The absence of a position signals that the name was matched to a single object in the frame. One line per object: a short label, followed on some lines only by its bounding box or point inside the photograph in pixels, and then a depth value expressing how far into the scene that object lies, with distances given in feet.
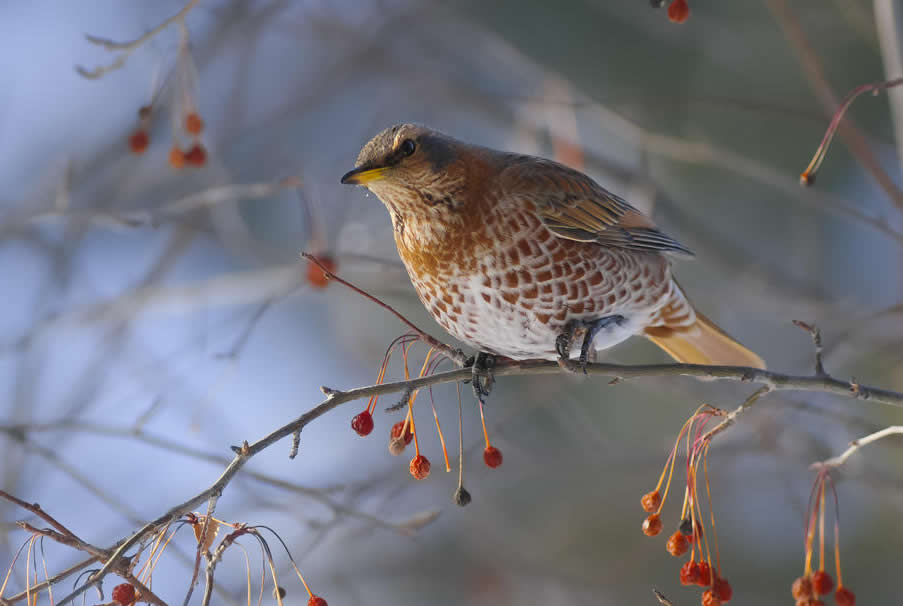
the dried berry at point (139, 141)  26.91
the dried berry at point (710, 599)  18.07
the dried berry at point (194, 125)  26.04
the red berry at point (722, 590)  17.99
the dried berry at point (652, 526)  18.85
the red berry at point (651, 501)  19.42
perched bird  22.77
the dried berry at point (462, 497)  18.81
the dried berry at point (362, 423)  19.54
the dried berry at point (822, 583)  17.61
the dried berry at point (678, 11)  21.71
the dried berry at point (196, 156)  26.48
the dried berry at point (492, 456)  20.72
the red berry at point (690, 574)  18.21
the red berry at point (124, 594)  14.35
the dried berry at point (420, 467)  19.30
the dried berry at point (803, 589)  17.19
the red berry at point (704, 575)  18.26
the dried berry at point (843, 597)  17.41
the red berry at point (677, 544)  18.84
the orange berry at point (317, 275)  26.22
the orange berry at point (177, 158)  26.66
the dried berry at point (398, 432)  19.49
